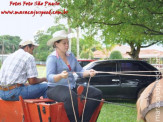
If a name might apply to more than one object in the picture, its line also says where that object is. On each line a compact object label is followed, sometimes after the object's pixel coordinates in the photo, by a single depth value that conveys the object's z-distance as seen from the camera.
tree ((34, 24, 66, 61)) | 61.00
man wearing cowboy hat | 3.60
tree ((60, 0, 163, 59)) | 7.11
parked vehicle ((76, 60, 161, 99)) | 7.68
